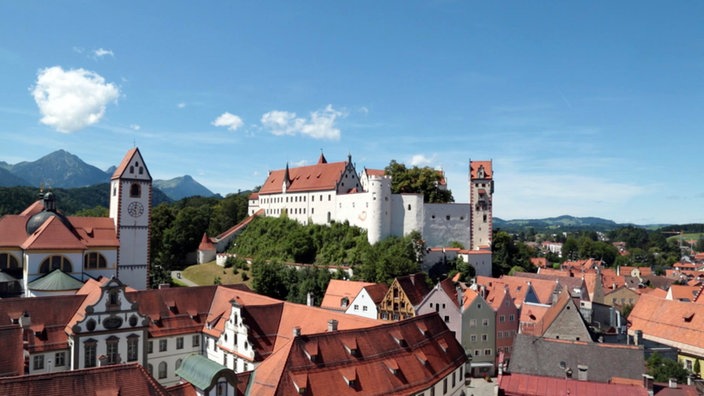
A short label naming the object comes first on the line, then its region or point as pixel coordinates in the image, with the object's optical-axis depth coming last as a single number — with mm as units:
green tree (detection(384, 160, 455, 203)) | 81875
